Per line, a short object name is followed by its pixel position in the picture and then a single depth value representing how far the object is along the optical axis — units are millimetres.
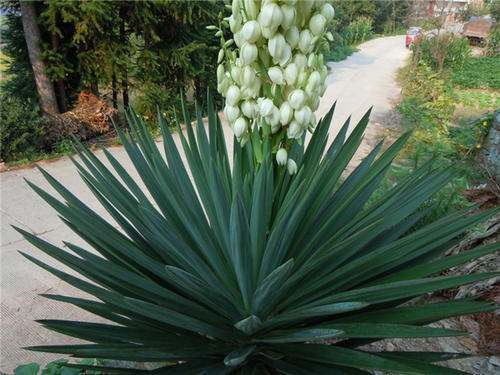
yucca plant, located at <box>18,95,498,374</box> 929
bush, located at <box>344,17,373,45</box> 14636
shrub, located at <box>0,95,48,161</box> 4148
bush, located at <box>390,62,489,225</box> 2710
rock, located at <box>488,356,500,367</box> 1649
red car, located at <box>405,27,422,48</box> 13019
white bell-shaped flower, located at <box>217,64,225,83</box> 1128
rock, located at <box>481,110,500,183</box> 3787
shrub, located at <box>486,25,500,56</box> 11188
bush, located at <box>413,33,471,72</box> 8484
